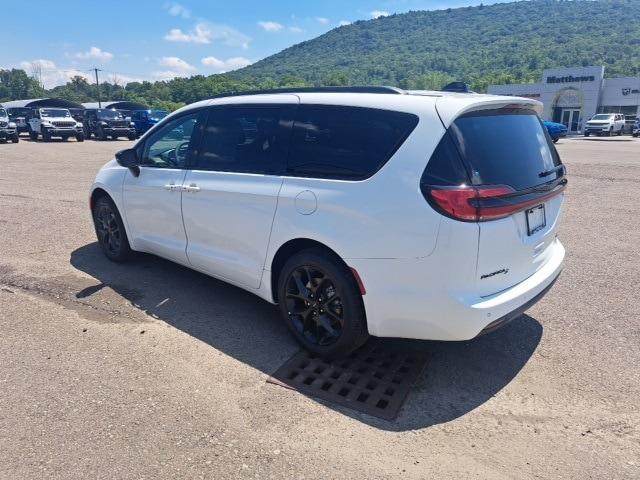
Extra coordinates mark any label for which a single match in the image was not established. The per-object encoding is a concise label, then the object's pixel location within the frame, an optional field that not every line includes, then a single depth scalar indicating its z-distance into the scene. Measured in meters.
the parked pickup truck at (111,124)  31.72
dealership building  50.31
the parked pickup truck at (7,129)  26.73
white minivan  2.97
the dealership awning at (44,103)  42.84
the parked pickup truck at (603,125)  41.47
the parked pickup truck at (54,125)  29.16
